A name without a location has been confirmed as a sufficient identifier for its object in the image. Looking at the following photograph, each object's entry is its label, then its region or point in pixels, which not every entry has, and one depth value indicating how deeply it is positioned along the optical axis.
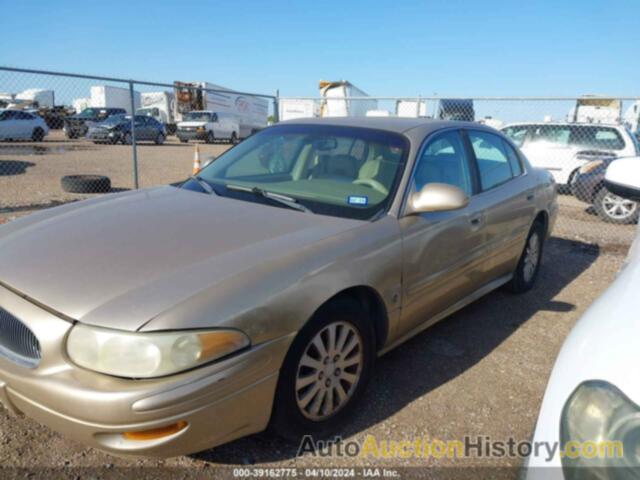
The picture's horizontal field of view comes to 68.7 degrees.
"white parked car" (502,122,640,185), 9.91
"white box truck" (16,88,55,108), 36.69
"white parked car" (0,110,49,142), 19.03
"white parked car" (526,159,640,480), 1.12
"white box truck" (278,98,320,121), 23.02
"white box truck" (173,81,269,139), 31.04
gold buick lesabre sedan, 1.71
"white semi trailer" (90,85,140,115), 33.78
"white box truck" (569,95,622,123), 22.43
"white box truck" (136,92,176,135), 33.06
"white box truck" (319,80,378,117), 22.95
